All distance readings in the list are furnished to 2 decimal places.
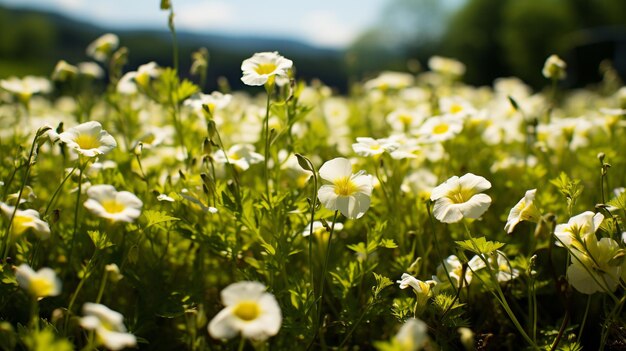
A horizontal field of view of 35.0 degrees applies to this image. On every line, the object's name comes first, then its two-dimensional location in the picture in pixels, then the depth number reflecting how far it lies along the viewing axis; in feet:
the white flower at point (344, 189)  1.77
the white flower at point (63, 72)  2.46
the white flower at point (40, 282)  1.55
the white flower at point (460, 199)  1.74
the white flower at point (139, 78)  2.27
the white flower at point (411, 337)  1.43
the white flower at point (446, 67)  4.03
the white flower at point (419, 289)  1.76
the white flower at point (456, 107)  2.43
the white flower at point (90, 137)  1.83
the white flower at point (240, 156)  2.09
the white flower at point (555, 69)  2.41
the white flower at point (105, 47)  2.56
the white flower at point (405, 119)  2.58
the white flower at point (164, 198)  1.87
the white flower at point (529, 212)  1.77
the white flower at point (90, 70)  3.01
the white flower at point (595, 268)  1.75
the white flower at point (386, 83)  3.00
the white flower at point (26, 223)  1.73
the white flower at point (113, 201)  1.68
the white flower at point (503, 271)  1.78
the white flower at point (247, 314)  1.49
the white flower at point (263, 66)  1.89
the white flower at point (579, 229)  1.77
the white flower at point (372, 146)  1.96
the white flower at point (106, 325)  1.48
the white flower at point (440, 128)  2.22
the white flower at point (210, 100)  2.10
